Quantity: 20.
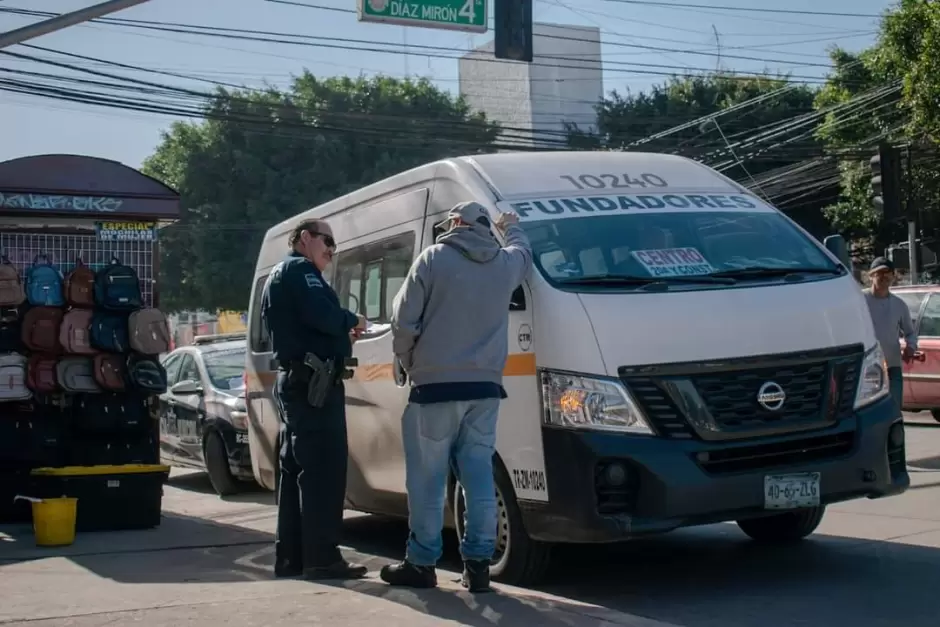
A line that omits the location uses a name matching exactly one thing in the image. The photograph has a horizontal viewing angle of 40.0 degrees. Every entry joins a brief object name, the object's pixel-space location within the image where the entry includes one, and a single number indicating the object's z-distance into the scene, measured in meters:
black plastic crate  8.91
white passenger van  5.90
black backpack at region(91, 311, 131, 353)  9.56
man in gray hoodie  5.84
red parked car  16.14
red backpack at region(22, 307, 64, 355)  9.50
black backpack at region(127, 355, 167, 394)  9.74
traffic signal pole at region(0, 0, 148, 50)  12.95
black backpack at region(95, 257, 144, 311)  9.65
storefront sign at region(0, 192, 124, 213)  9.68
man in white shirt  10.48
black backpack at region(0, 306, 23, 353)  9.52
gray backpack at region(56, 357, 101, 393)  9.62
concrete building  64.19
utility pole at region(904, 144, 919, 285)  16.63
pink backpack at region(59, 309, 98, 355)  9.49
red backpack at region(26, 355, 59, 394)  9.59
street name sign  15.11
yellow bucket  8.23
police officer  6.36
